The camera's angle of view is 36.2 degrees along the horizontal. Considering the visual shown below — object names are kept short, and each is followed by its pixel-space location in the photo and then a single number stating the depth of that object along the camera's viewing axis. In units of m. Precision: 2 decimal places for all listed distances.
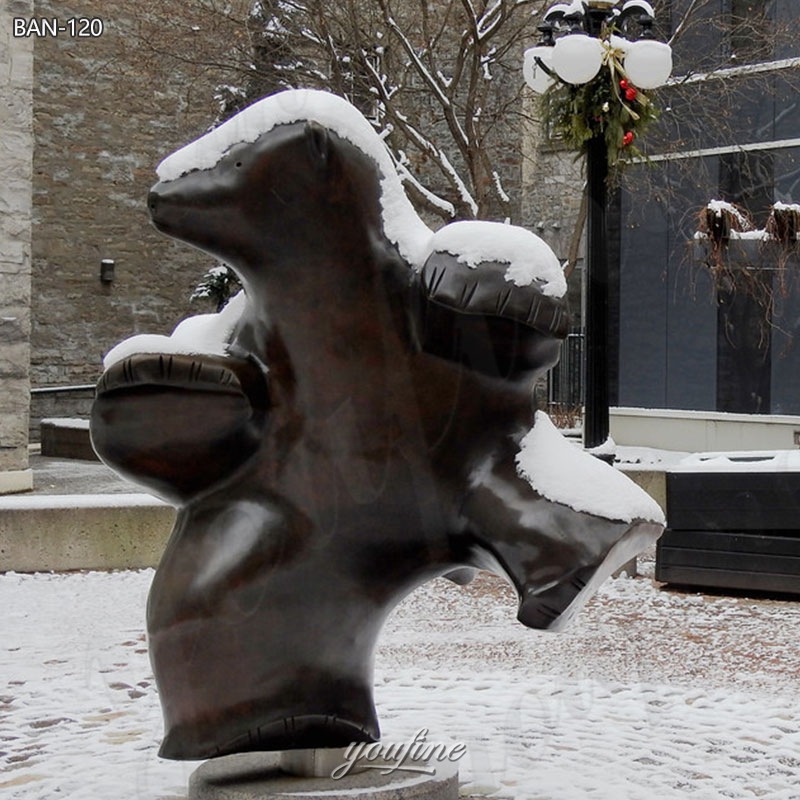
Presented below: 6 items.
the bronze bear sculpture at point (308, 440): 2.96
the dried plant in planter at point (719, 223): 12.42
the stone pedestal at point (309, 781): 3.11
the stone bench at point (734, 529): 7.07
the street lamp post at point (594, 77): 8.45
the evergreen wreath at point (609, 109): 8.85
